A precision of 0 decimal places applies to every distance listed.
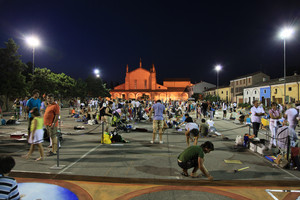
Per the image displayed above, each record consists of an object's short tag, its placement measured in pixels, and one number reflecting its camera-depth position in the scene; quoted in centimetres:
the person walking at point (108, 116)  1098
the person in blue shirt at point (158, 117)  945
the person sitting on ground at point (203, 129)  1122
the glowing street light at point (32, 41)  2539
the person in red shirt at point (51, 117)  720
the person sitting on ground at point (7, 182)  286
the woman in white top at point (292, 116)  815
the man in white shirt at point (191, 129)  786
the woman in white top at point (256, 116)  929
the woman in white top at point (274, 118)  838
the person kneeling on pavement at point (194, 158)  506
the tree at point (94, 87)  7894
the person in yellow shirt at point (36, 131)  651
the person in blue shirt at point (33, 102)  792
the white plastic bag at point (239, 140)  927
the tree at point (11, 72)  3309
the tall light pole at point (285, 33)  2270
